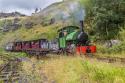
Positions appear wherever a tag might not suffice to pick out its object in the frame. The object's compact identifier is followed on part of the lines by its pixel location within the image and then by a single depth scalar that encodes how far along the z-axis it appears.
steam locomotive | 9.15
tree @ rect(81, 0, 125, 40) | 11.53
